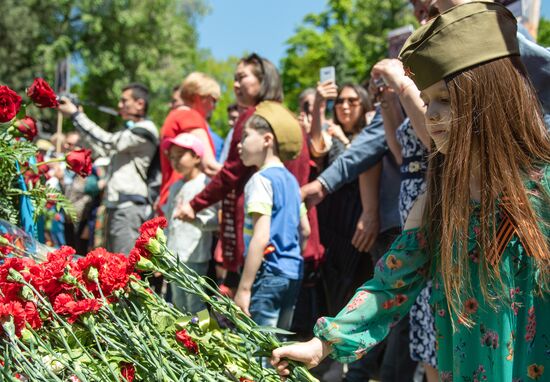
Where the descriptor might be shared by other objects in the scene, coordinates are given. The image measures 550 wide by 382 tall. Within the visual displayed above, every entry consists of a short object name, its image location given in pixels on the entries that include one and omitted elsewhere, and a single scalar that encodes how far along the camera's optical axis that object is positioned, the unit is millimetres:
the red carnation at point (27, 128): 2773
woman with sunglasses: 4438
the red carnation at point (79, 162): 2713
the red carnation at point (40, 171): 2981
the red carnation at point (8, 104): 2344
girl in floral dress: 1774
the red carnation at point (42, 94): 2684
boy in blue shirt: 3393
